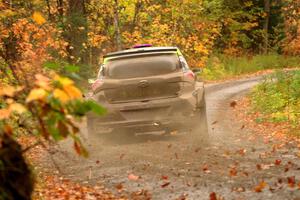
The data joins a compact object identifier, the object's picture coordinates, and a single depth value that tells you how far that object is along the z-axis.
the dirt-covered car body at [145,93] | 20.50
